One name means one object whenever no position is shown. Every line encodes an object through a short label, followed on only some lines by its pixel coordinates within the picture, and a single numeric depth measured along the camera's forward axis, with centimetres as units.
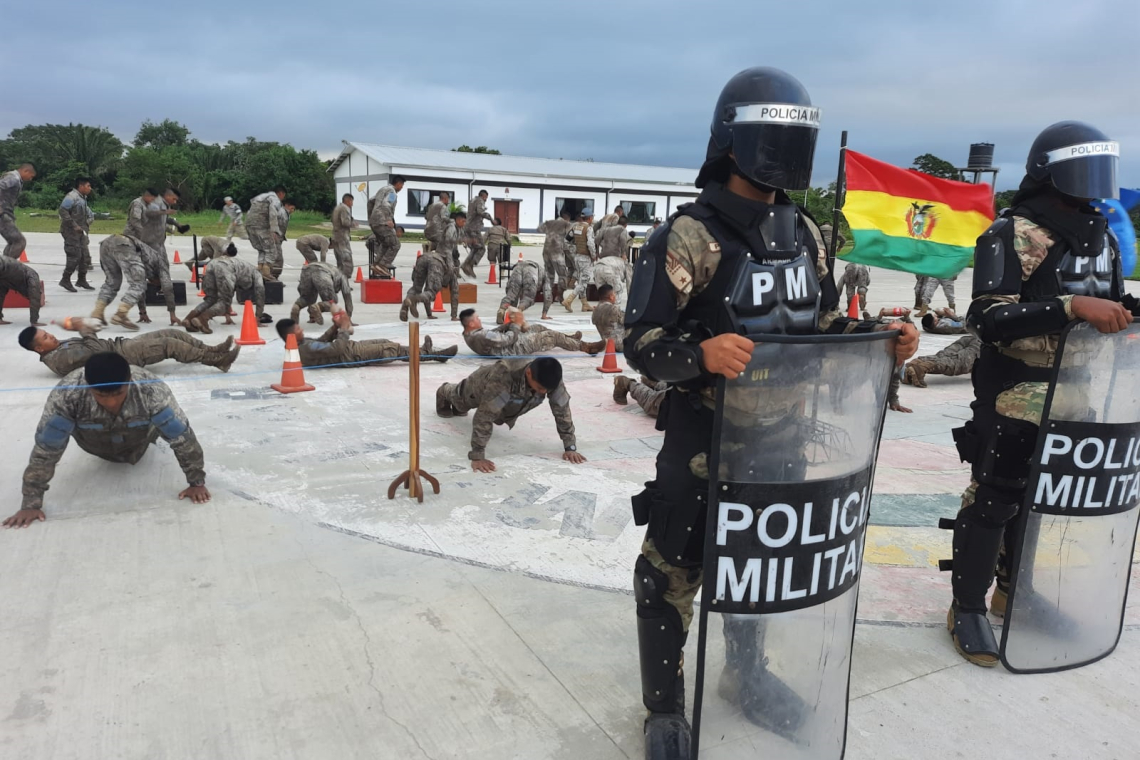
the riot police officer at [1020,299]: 295
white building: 3853
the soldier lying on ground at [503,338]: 772
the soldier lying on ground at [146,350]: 653
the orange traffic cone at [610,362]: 862
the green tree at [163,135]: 7100
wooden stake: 457
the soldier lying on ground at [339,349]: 782
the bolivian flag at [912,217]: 667
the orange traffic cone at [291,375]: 715
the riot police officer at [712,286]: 222
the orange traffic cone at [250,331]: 921
